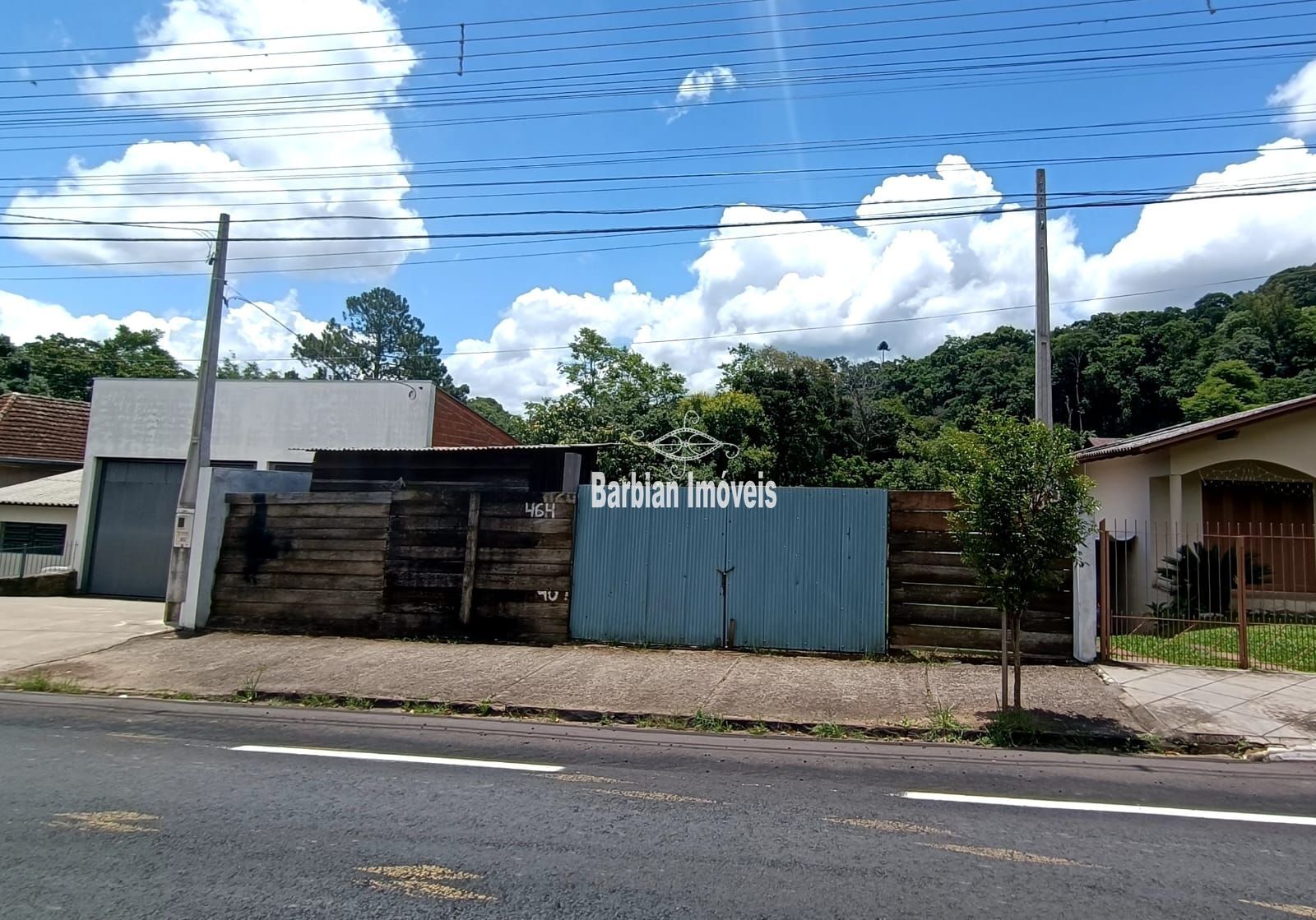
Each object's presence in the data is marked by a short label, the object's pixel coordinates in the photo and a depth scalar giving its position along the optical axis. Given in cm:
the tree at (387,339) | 6028
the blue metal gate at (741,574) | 1019
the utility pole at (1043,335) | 1209
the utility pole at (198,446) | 1238
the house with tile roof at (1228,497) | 1434
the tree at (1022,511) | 730
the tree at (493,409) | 5883
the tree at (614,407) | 2088
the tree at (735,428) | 2366
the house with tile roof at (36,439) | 2248
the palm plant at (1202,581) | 1302
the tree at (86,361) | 4122
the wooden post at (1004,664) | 741
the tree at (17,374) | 3878
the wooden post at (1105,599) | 959
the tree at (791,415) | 2708
